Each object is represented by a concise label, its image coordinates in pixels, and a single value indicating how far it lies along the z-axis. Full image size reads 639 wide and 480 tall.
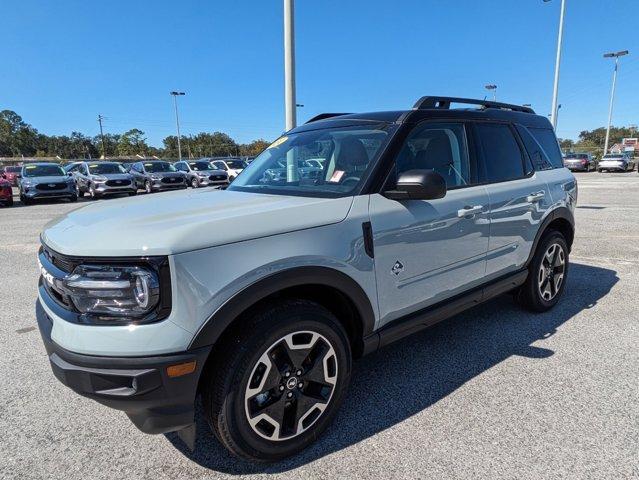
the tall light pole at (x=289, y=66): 7.57
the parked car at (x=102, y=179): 19.52
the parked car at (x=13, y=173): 28.23
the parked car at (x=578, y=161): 36.16
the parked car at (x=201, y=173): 23.09
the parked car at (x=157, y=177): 22.16
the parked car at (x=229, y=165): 24.97
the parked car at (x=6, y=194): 16.52
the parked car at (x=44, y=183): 16.86
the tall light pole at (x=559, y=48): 18.89
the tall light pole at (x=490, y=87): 53.29
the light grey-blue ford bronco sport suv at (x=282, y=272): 1.82
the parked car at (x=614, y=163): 34.75
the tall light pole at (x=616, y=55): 45.99
